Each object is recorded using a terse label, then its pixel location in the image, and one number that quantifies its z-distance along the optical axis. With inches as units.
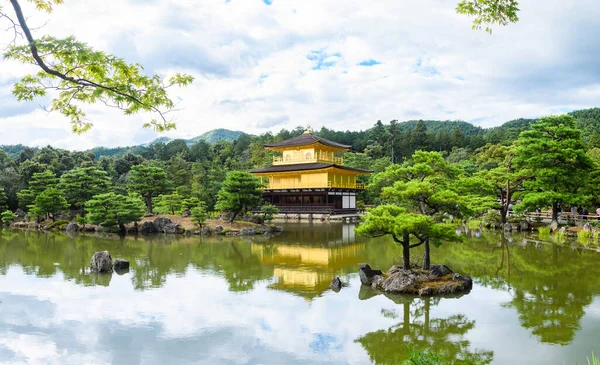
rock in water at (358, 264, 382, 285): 361.4
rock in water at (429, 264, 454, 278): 366.4
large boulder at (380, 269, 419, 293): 333.4
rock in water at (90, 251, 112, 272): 419.9
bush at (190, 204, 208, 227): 756.6
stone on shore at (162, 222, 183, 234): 775.1
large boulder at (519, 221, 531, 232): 769.4
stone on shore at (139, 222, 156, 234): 787.2
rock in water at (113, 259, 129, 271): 431.8
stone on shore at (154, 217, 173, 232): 796.0
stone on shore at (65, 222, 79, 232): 837.1
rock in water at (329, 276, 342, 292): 344.8
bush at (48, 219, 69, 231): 873.6
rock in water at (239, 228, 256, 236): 750.5
